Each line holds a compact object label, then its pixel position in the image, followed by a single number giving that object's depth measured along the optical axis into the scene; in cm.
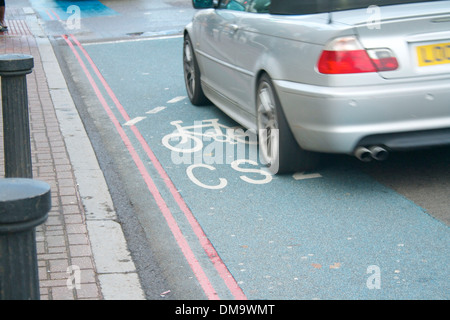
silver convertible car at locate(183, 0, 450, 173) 514
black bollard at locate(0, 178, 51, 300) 282
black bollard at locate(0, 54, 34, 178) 449
